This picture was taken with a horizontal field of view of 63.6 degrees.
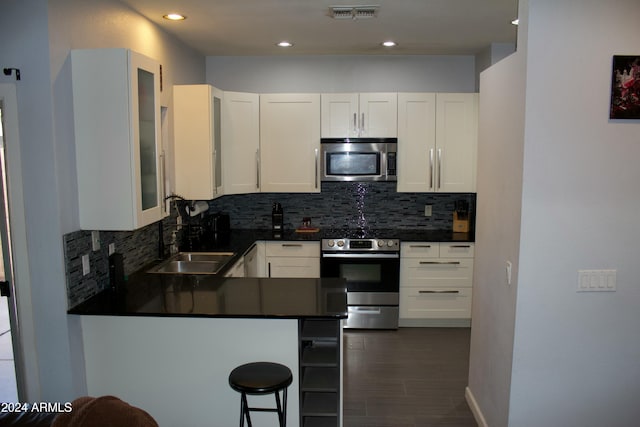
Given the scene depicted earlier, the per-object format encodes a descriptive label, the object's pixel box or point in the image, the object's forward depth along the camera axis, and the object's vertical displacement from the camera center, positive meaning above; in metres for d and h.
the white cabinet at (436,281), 4.95 -1.13
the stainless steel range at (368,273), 4.88 -1.04
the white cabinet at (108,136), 2.75 +0.15
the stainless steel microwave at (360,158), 5.02 +0.05
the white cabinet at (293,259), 5.00 -0.92
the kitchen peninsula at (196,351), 2.81 -1.04
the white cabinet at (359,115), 5.01 +0.47
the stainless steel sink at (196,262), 4.10 -0.80
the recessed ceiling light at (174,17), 3.63 +1.05
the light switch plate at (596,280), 2.61 -0.59
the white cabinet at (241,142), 4.81 +0.21
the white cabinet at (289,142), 5.05 +0.21
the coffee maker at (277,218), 5.39 -0.57
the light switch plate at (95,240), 3.00 -0.45
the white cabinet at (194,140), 4.34 +0.20
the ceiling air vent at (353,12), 3.47 +1.04
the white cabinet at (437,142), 4.99 +0.21
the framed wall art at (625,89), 2.49 +0.36
